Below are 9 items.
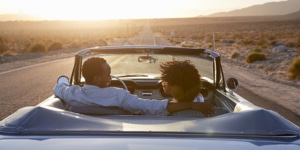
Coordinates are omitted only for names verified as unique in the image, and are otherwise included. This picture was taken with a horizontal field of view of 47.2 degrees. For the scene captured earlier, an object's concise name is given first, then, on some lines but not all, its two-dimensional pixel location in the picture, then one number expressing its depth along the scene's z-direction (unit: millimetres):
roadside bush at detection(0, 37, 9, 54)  30368
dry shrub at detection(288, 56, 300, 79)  14262
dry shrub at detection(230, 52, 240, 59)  24512
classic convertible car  1770
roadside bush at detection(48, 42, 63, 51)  35122
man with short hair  2641
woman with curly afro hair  2721
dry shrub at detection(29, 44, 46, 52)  30964
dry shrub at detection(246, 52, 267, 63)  20732
